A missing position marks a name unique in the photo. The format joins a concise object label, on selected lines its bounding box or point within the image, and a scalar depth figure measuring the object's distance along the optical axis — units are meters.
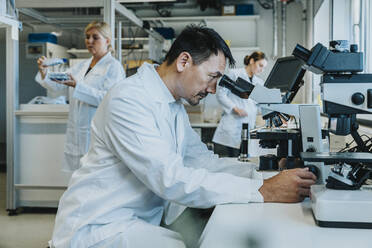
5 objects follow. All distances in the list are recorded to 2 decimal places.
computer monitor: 1.29
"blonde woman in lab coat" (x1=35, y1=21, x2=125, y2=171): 2.74
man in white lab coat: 0.99
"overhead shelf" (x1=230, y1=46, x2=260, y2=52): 5.23
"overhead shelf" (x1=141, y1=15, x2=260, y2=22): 5.32
